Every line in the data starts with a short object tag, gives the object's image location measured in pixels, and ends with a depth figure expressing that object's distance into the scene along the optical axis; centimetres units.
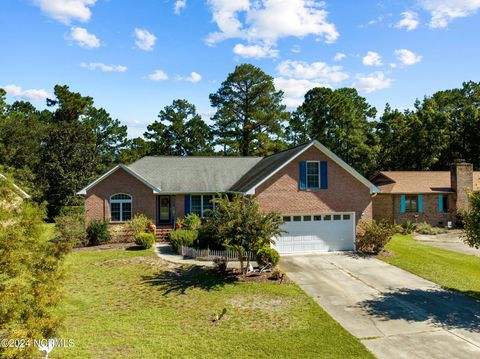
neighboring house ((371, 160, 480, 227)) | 3206
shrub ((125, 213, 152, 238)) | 2467
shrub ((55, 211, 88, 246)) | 2289
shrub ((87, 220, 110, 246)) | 2369
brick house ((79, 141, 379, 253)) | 2131
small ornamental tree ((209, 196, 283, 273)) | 1566
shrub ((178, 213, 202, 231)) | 2457
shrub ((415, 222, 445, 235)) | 3018
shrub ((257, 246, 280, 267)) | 1734
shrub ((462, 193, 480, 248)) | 1306
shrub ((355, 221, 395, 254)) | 2066
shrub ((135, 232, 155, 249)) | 2227
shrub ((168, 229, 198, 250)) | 2128
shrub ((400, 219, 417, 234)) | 3016
